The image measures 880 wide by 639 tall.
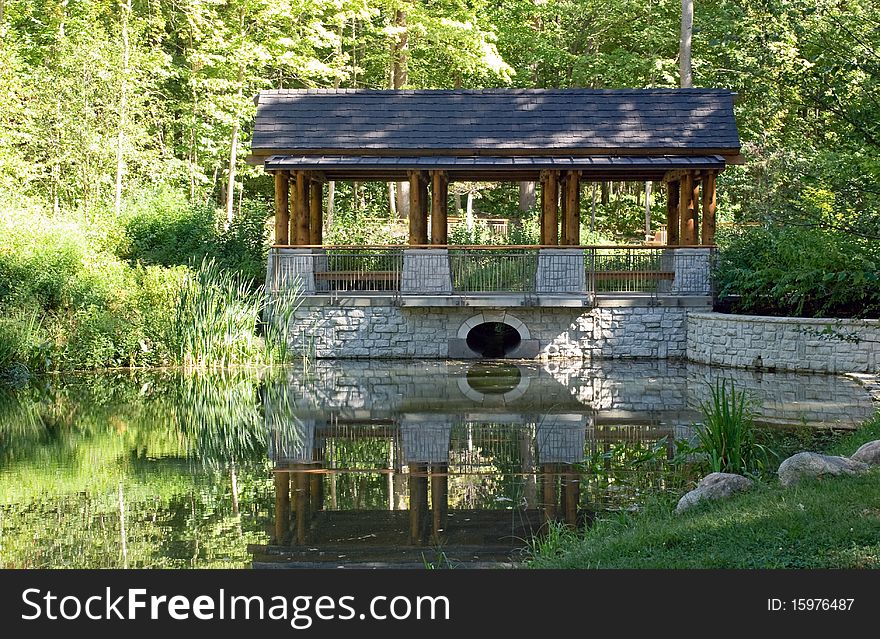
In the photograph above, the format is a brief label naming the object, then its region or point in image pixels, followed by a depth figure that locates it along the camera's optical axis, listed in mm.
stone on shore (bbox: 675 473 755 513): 7418
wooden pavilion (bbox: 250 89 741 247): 20531
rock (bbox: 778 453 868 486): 7477
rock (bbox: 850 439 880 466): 7953
